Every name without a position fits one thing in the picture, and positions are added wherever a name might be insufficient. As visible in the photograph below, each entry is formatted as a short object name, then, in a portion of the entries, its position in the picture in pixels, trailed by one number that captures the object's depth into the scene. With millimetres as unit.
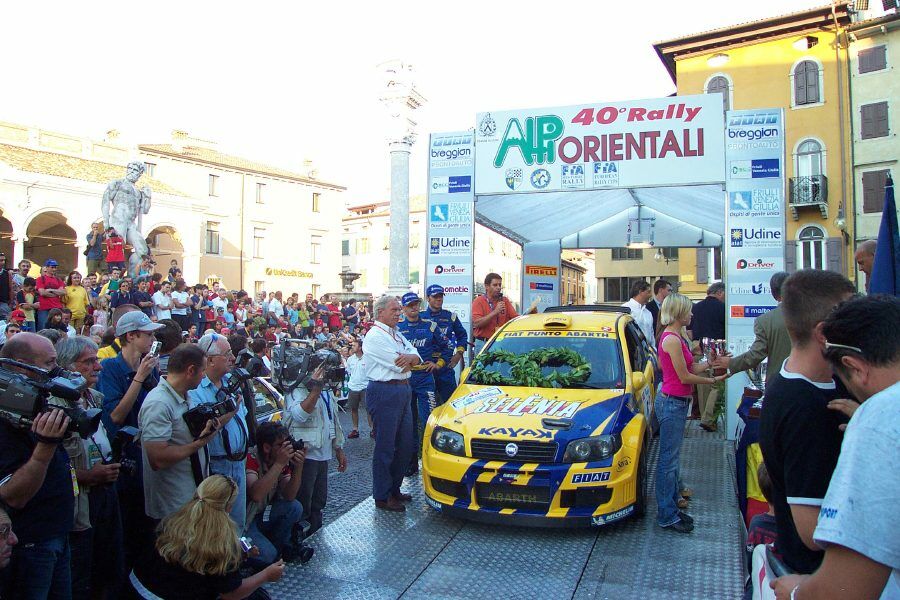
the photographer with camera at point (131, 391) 4039
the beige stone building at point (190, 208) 25328
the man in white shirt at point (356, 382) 8930
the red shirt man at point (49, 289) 11570
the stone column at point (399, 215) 15234
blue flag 4203
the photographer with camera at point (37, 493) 2713
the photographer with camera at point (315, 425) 4973
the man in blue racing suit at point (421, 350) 6980
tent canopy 11102
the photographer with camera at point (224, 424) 4074
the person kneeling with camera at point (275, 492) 4324
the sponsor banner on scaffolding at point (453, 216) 10203
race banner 9023
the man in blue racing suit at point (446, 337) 7496
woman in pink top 5316
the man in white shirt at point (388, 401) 5914
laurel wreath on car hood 6070
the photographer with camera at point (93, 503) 3385
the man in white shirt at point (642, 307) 9154
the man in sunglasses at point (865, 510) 1460
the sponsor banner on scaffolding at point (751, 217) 8586
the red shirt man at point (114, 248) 14094
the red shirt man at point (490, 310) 9281
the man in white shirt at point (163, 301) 13266
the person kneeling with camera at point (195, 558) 2939
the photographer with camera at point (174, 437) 3666
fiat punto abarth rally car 5074
